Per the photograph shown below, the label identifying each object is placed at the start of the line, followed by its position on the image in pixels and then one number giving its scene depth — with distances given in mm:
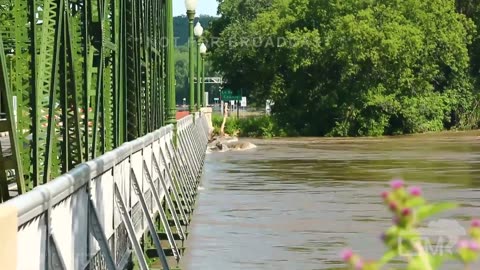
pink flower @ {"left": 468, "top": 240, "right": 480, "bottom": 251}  3452
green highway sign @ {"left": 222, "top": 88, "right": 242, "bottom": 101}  142807
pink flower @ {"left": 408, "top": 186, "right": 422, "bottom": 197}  3556
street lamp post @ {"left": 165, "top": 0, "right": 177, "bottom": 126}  42738
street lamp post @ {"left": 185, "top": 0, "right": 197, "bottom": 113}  52530
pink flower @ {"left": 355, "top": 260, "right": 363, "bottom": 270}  3437
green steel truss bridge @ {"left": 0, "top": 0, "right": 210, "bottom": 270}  10016
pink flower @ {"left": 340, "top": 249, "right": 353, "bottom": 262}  3438
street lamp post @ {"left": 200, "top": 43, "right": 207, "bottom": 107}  102627
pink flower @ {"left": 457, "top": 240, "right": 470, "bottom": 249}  3459
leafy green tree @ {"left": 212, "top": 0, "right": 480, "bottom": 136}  122951
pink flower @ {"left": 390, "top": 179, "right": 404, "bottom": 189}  3531
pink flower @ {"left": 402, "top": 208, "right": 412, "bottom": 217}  3487
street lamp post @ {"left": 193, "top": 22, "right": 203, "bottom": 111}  76313
